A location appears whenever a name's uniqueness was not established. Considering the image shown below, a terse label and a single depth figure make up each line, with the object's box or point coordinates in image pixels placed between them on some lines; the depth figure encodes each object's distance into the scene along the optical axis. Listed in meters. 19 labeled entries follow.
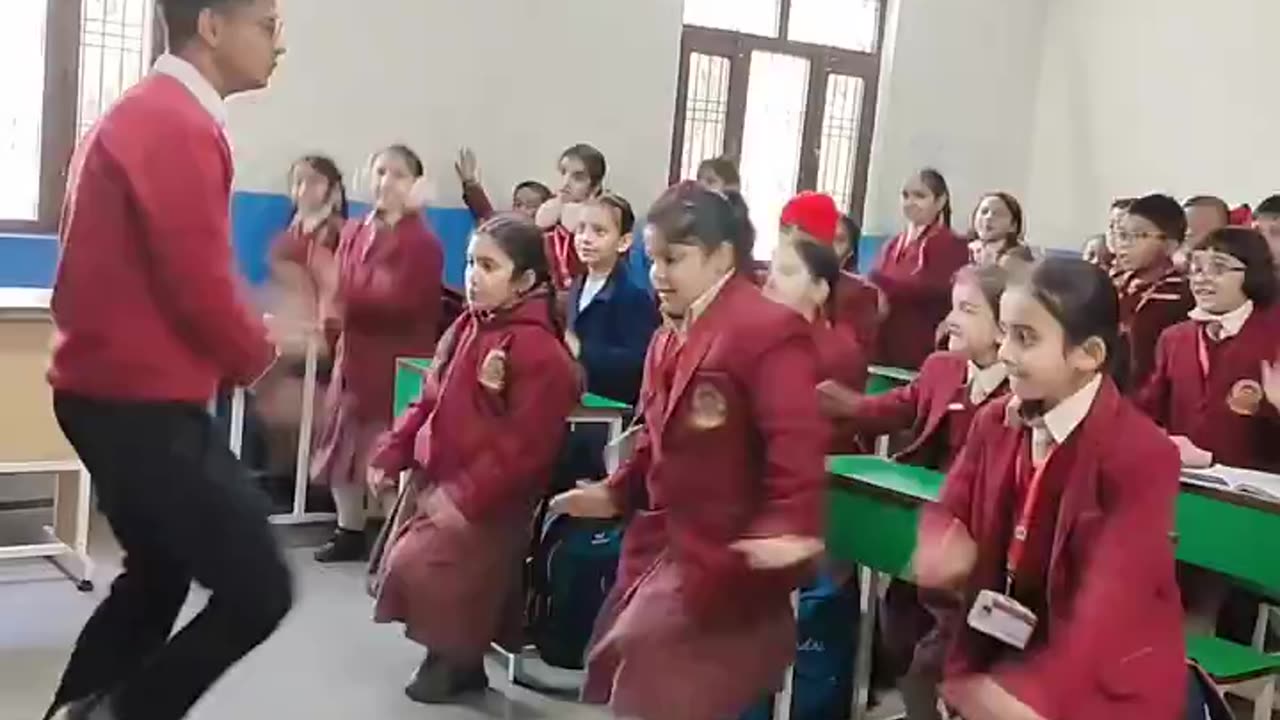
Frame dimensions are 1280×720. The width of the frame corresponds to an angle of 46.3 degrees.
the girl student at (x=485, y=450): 3.37
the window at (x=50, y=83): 5.17
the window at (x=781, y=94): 7.11
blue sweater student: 4.27
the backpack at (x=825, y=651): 3.41
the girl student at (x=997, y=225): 5.52
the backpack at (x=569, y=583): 3.83
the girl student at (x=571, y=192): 5.15
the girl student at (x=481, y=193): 5.76
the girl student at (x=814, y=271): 3.68
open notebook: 2.95
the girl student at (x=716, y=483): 2.38
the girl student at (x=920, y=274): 5.95
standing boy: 2.16
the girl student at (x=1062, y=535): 1.93
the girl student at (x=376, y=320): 4.79
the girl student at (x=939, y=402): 3.11
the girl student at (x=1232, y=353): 3.82
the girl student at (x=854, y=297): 4.27
